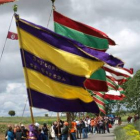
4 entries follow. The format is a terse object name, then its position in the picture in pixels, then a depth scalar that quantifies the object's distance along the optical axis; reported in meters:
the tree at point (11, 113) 158.50
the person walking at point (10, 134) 21.36
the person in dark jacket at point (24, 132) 21.94
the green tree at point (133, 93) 63.67
